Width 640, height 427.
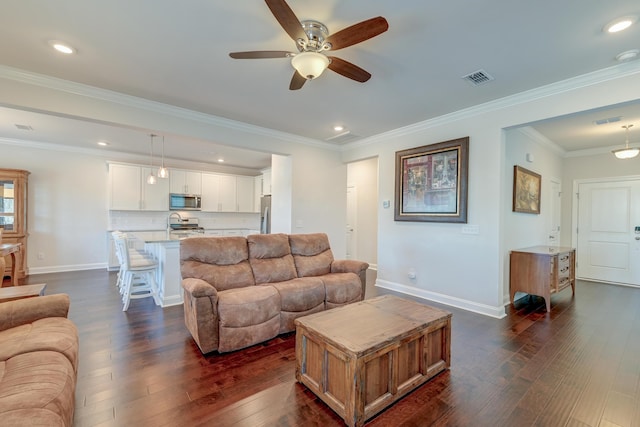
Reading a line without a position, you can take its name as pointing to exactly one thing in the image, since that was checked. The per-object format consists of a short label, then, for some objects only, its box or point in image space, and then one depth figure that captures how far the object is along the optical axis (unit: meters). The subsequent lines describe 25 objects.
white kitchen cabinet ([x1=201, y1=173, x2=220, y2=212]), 7.23
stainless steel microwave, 6.72
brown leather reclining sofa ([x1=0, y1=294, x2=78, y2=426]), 1.08
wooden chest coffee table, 1.67
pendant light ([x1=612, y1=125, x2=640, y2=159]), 4.22
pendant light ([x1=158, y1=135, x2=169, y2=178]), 4.99
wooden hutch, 5.03
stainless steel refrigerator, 6.80
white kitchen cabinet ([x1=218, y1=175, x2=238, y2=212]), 7.50
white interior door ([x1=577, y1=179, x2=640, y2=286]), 4.98
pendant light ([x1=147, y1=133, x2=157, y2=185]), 5.21
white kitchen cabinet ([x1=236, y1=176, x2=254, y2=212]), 7.78
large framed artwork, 3.73
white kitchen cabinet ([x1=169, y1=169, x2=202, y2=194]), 6.77
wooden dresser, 3.66
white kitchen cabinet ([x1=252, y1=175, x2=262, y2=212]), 7.86
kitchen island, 3.70
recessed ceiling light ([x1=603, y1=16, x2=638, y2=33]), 1.96
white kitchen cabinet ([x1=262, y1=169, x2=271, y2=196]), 7.27
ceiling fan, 1.67
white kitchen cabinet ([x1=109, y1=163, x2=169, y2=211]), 6.04
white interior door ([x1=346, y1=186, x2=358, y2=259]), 6.77
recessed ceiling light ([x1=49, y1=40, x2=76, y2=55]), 2.30
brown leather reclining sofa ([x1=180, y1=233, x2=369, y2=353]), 2.48
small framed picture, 4.01
